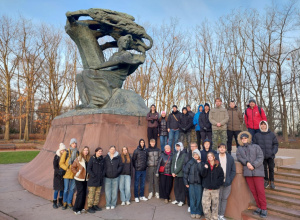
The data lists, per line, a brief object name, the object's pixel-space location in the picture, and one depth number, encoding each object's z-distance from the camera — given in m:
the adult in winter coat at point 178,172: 5.50
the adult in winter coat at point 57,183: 5.26
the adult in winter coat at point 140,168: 5.76
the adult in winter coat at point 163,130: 7.14
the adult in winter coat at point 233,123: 6.58
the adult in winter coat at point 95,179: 5.04
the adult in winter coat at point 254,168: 4.53
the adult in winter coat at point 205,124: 6.71
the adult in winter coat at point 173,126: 6.95
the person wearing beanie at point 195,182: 4.83
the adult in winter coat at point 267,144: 5.01
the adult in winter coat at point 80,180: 5.02
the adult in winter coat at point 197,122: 7.01
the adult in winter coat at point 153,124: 7.05
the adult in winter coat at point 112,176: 5.27
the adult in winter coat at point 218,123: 6.30
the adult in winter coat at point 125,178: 5.53
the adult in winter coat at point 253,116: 5.94
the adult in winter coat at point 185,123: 7.02
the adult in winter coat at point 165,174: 5.74
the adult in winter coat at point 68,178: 5.23
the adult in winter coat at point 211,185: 4.51
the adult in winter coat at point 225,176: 4.68
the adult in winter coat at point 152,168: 5.99
